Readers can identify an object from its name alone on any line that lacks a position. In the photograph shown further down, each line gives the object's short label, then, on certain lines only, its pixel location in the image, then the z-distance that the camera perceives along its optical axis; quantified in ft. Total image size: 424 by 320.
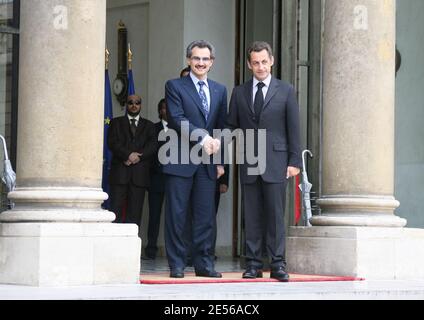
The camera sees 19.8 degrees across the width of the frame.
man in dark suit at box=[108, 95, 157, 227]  51.96
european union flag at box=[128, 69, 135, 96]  56.34
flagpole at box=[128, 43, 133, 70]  57.26
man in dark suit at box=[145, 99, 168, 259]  54.13
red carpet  35.70
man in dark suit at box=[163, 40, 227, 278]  37.55
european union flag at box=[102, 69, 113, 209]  53.42
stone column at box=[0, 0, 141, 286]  34.53
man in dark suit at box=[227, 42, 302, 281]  37.47
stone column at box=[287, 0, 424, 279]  39.65
